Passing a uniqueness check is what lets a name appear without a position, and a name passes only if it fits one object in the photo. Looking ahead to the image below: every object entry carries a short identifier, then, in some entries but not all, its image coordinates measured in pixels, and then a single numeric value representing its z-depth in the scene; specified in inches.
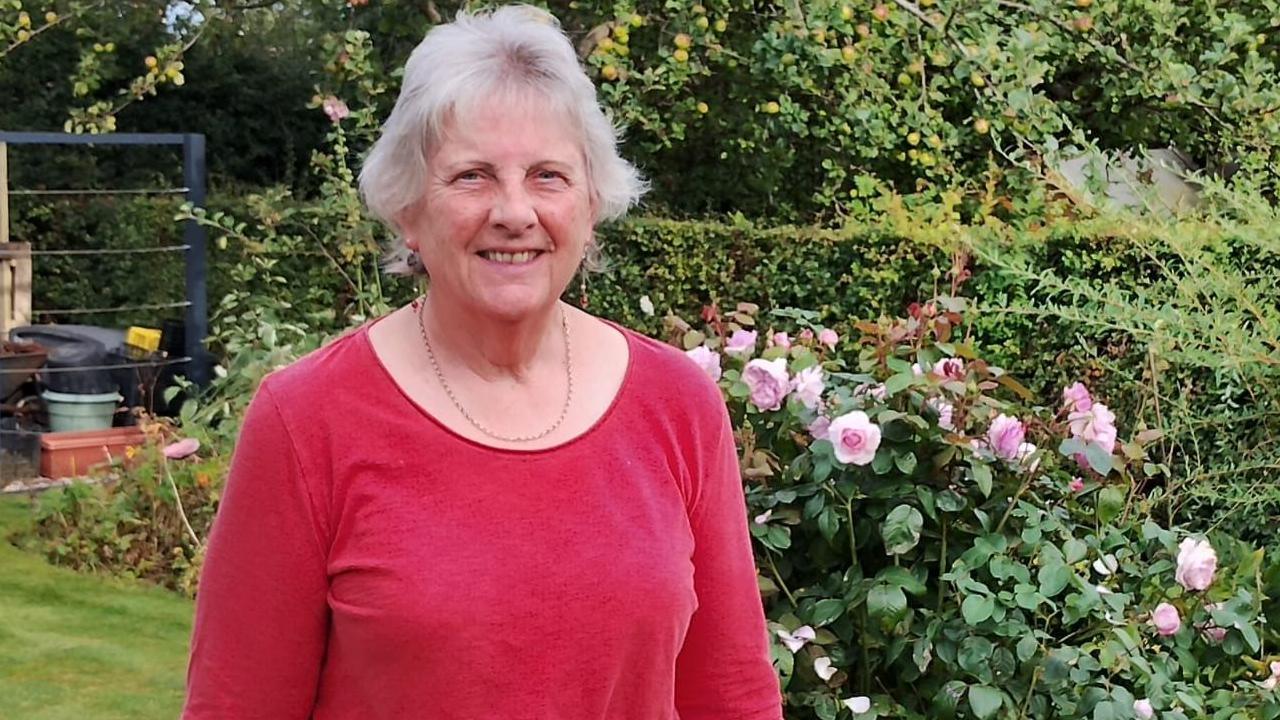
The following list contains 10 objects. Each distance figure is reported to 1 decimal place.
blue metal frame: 282.0
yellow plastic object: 288.0
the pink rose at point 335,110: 218.5
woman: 58.6
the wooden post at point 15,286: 332.5
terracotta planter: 268.8
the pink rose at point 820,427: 111.5
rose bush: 105.1
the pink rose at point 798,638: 106.3
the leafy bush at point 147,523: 211.6
